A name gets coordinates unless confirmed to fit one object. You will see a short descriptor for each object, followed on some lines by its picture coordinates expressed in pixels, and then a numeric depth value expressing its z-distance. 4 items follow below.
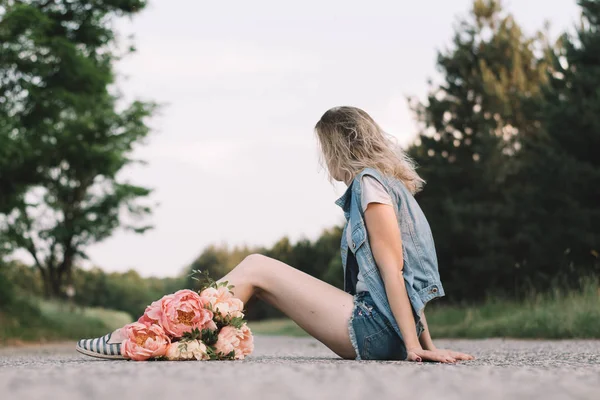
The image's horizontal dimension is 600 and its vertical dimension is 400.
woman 3.92
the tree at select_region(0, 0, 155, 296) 13.82
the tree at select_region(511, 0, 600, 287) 16.06
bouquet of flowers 3.83
